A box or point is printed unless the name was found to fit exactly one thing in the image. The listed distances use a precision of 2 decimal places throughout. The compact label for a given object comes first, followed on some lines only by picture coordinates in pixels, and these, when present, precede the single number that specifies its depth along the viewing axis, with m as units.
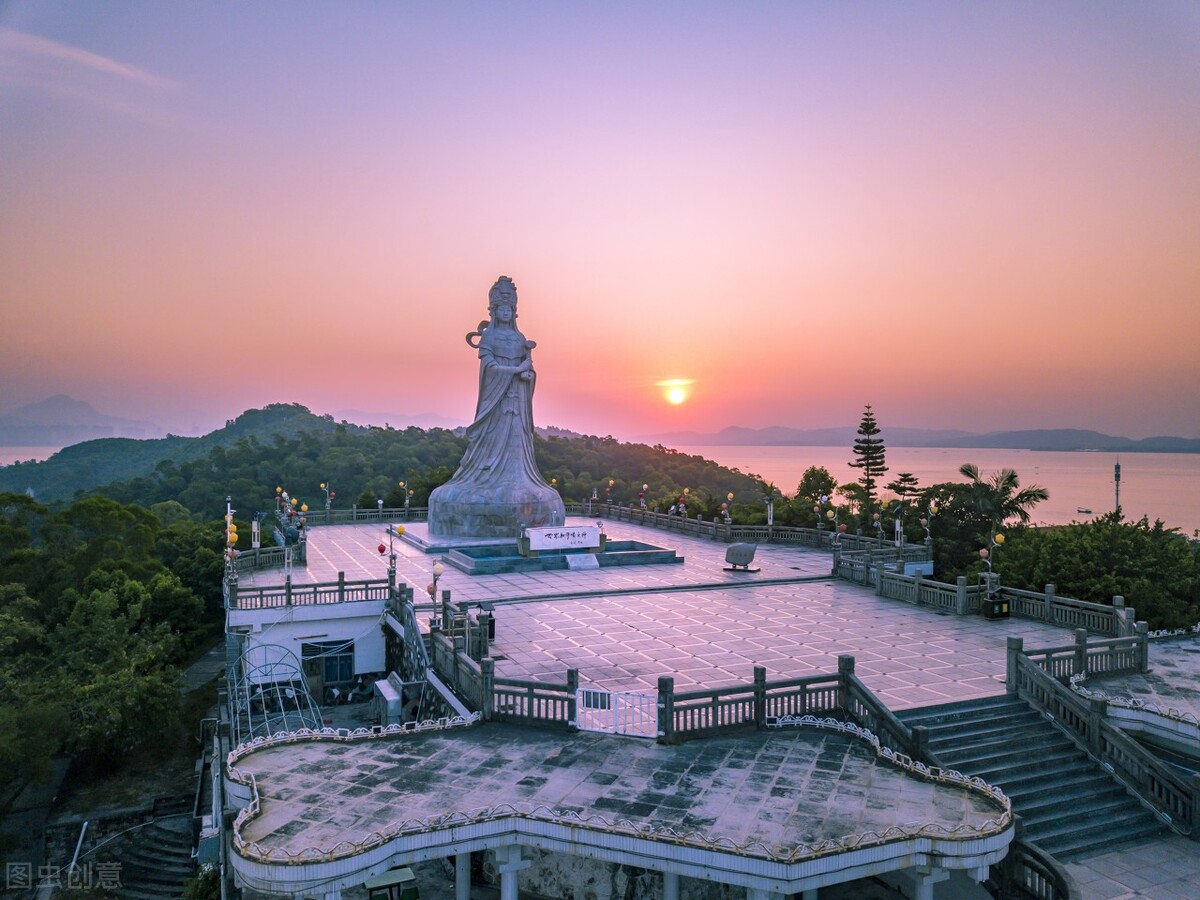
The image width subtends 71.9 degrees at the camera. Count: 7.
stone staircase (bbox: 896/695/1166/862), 11.45
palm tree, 31.77
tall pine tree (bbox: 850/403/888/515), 48.72
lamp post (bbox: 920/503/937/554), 26.66
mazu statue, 31.41
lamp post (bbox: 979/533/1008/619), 19.59
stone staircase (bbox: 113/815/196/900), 17.94
